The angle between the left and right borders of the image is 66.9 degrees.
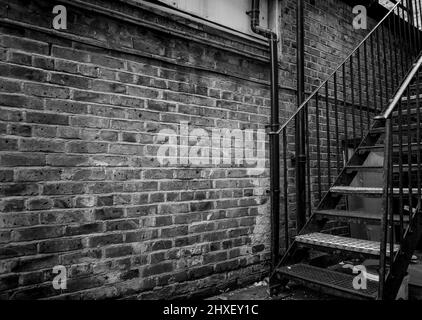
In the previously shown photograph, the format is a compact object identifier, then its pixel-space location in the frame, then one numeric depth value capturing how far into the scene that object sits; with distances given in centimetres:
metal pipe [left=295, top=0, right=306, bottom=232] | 331
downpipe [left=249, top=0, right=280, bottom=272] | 294
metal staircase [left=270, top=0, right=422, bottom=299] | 214
